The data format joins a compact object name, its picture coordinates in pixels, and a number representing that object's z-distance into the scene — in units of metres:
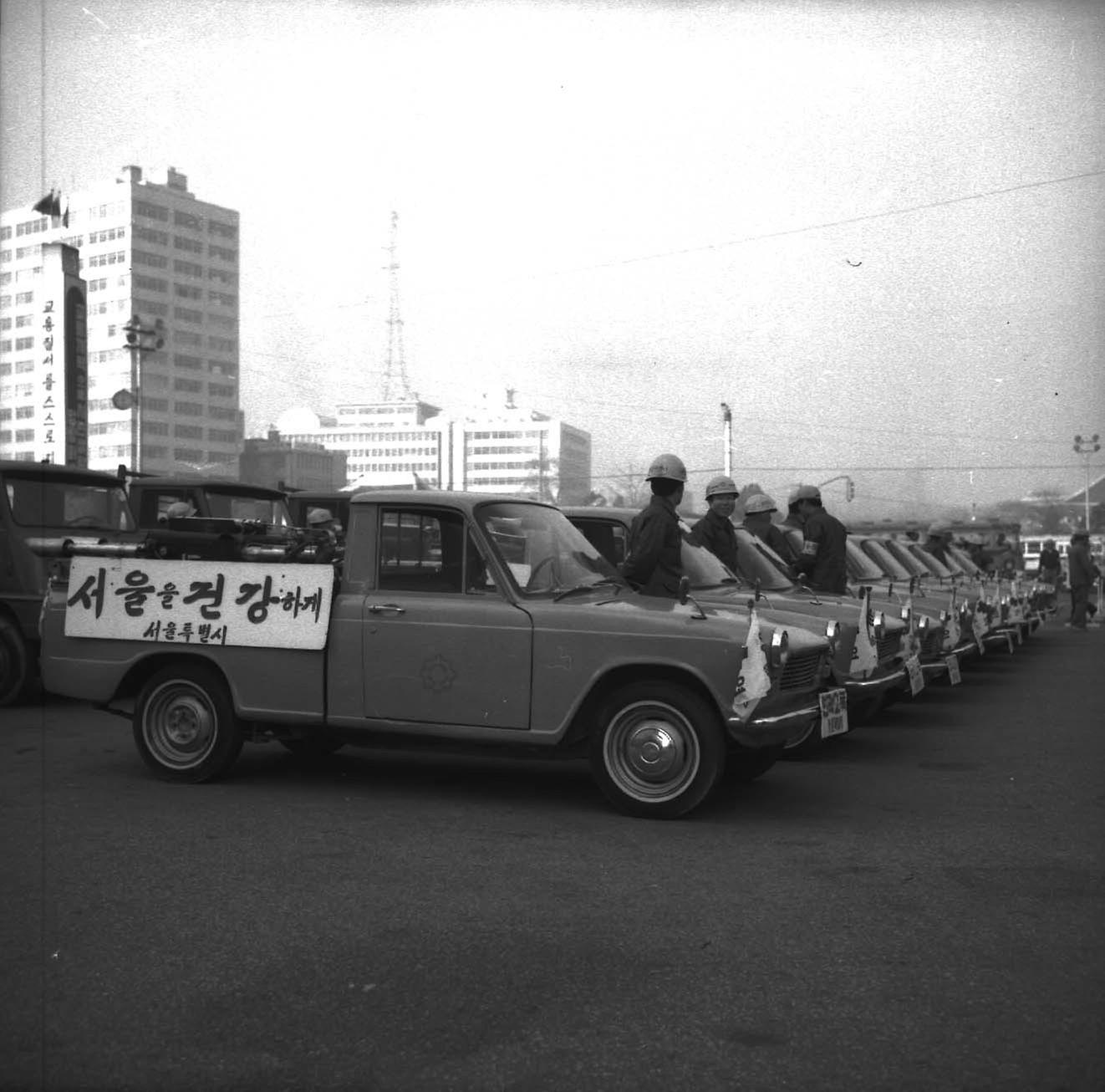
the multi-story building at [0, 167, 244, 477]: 95.88
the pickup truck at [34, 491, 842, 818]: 6.54
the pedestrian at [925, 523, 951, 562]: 18.17
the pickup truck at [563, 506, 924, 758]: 8.66
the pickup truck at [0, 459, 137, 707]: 11.24
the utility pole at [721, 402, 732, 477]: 31.33
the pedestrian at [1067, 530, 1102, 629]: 24.20
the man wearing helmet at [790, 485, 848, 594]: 11.02
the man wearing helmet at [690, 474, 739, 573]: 9.77
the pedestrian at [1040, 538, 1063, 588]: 31.79
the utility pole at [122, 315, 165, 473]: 43.08
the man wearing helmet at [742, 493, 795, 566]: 11.32
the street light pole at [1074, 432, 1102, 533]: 33.29
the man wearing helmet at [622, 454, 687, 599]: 8.05
